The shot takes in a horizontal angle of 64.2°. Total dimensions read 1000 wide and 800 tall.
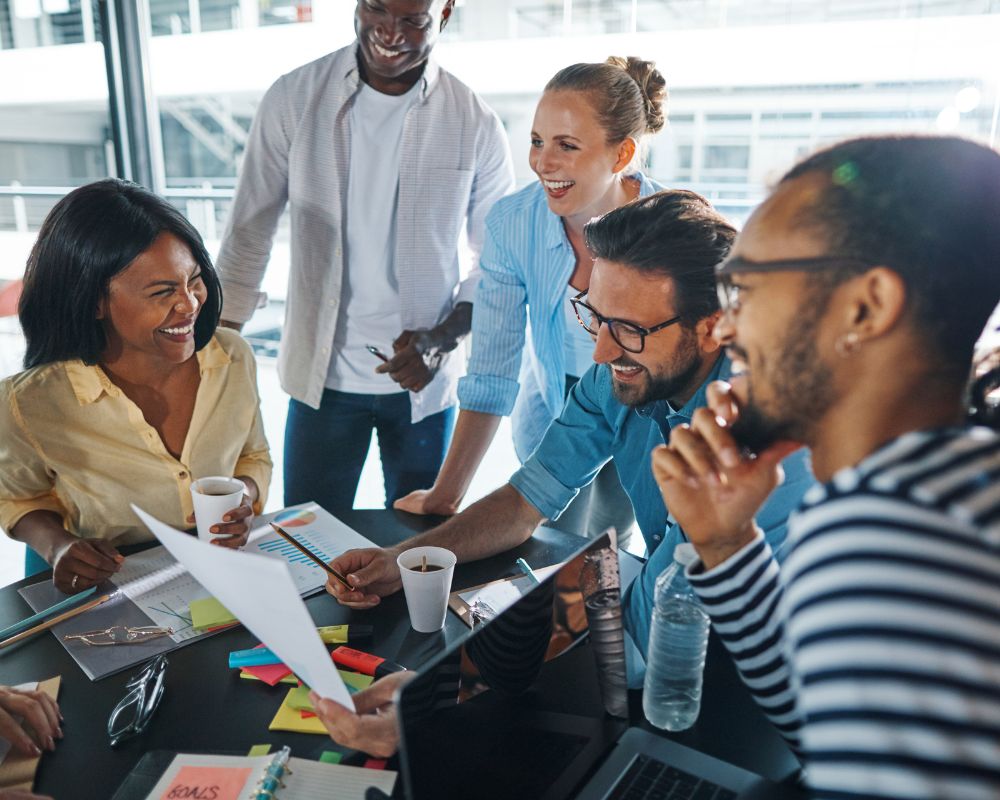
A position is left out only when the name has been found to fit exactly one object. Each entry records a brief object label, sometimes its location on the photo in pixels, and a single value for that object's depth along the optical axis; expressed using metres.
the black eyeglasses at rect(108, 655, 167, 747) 0.95
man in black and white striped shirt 0.53
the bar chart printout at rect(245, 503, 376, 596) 1.35
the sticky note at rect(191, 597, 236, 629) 1.19
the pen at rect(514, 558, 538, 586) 1.33
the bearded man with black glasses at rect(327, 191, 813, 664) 1.29
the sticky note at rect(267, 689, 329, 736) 0.97
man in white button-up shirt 2.13
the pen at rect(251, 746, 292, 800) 0.85
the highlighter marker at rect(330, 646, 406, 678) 1.08
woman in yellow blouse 1.49
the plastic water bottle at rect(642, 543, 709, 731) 0.98
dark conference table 0.92
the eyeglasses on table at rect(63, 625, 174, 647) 1.15
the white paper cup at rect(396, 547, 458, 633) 1.15
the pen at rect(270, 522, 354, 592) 1.23
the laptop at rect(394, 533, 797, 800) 0.76
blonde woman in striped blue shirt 1.81
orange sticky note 0.86
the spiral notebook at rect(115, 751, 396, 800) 0.87
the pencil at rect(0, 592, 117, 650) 1.15
